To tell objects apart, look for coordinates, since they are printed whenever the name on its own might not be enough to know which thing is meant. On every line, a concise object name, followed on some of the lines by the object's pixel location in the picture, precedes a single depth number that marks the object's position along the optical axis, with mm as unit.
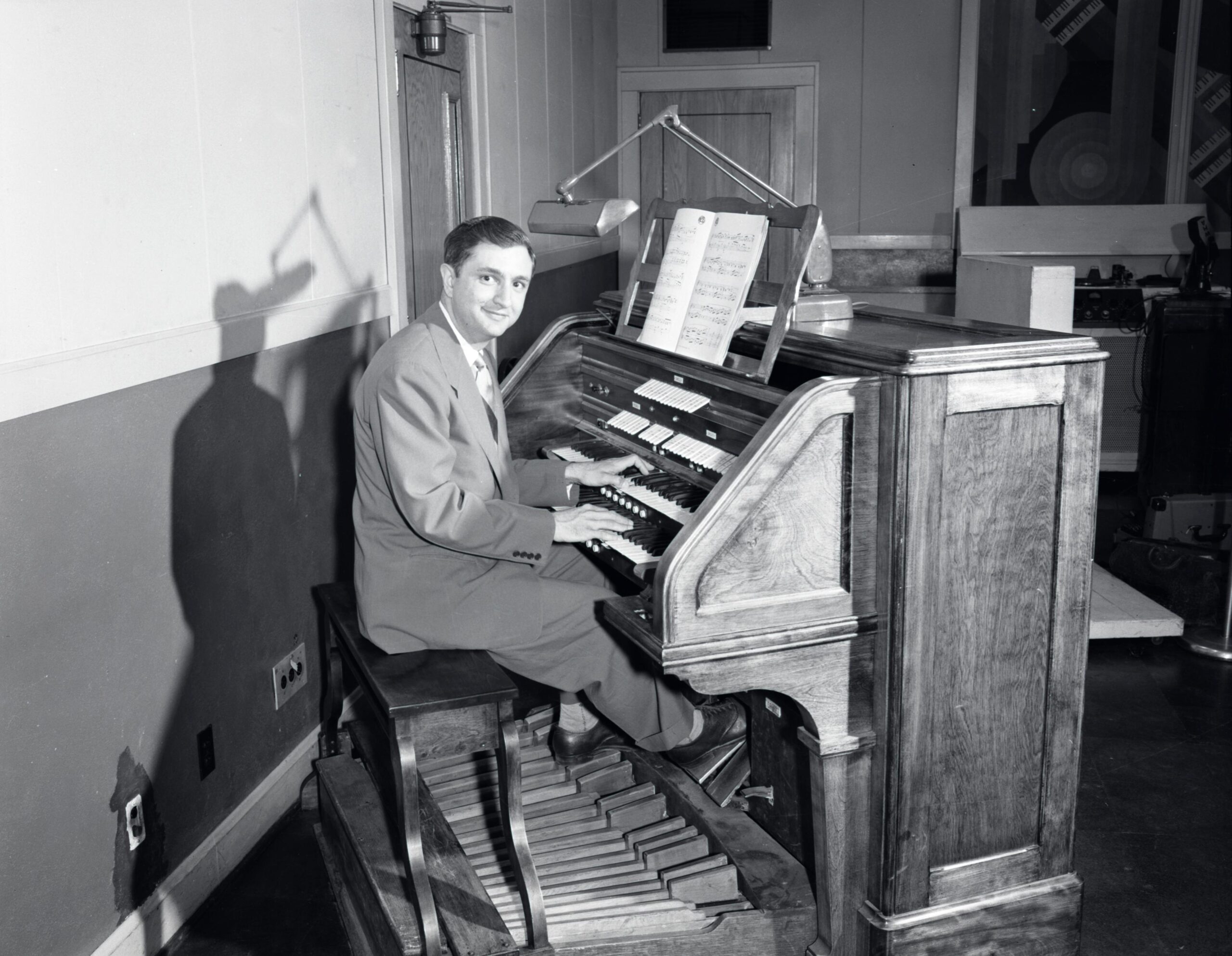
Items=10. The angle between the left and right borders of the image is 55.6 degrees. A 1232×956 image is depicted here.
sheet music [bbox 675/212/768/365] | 2480
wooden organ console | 2078
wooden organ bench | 2178
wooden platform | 4066
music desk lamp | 2578
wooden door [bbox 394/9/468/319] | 3859
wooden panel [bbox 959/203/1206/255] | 6855
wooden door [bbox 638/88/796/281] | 7535
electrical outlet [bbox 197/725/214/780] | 2621
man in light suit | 2373
